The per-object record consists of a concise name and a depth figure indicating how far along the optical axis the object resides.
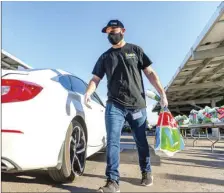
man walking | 2.01
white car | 1.61
